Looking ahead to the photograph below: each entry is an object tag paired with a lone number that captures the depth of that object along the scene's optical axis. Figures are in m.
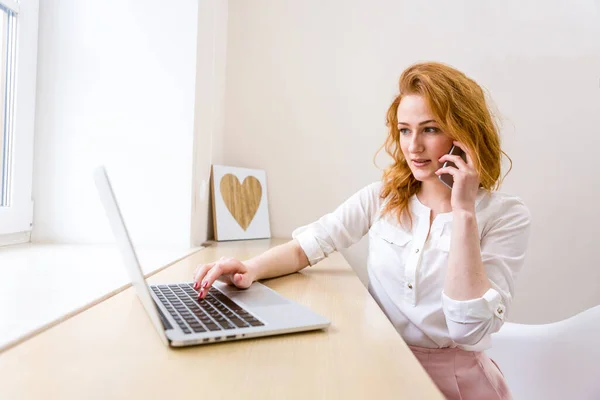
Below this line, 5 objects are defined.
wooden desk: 0.50
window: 1.46
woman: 1.05
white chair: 1.53
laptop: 0.66
